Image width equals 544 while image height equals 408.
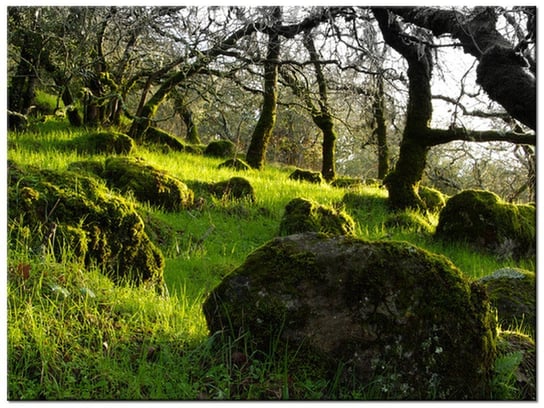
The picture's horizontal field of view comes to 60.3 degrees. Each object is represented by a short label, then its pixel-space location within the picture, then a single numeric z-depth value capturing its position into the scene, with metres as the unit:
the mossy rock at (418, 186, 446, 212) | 6.84
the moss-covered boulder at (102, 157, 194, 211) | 6.63
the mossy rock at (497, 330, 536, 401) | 2.74
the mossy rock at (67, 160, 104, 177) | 6.79
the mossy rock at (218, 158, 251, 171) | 9.71
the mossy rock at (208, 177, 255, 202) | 6.31
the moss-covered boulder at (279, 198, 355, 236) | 5.14
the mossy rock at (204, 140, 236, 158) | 13.39
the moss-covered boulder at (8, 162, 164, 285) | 3.67
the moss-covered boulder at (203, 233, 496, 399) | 2.49
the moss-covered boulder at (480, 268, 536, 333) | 3.98
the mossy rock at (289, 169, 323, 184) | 8.29
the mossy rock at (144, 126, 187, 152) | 11.59
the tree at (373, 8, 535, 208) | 5.49
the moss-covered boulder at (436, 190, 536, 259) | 4.80
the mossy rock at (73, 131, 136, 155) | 8.69
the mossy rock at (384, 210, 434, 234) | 4.94
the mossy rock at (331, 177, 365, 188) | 7.66
